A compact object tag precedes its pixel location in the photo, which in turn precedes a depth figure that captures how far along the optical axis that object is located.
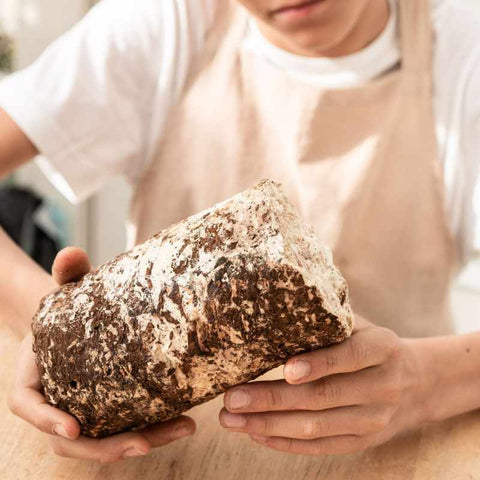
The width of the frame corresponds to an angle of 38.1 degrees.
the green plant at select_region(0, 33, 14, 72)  2.46
